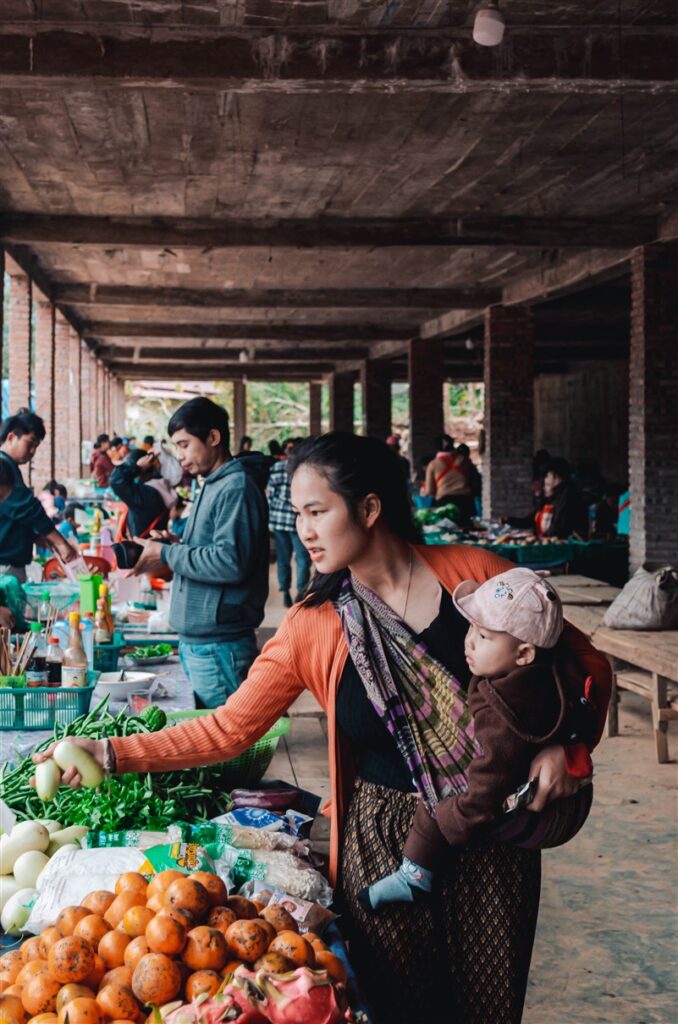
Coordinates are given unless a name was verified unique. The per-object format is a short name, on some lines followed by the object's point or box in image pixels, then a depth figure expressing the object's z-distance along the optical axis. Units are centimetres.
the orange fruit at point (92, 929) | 184
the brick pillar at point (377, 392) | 2252
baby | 204
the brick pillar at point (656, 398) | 1040
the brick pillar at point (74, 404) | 1897
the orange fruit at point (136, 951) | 176
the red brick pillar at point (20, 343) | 1302
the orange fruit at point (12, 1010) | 170
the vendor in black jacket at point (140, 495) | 676
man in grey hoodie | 397
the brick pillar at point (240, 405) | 3014
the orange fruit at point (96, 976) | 176
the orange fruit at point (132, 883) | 198
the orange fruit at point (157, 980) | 167
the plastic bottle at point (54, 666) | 382
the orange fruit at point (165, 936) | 175
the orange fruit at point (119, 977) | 172
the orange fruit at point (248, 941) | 176
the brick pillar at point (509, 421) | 1443
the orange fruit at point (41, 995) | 171
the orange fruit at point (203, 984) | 167
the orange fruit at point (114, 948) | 180
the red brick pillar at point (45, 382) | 1480
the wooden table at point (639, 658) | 620
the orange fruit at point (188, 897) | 186
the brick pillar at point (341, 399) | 2670
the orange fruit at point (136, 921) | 184
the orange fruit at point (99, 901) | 196
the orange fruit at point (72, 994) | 167
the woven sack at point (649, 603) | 673
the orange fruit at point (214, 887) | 195
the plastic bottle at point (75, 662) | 359
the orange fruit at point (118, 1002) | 166
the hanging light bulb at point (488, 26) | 483
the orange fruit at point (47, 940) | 183
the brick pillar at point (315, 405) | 3097
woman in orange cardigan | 223
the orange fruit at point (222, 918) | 187
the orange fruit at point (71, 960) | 173
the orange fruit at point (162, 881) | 194
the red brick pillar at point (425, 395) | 1842
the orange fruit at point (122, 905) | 191
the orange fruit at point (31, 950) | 185
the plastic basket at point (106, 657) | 438
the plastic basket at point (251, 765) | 293
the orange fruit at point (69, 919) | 189
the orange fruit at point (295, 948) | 175
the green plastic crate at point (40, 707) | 349
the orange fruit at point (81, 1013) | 162
